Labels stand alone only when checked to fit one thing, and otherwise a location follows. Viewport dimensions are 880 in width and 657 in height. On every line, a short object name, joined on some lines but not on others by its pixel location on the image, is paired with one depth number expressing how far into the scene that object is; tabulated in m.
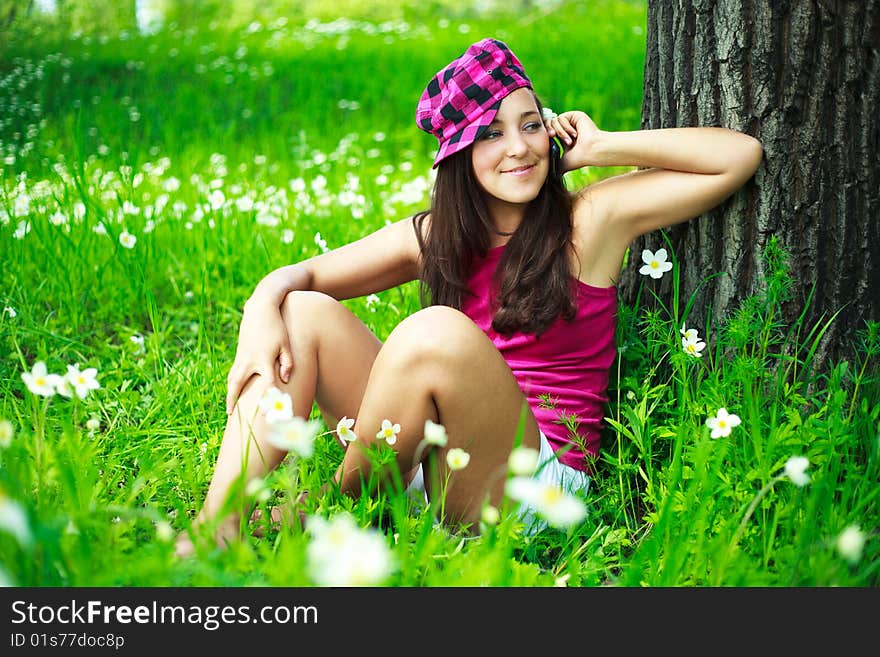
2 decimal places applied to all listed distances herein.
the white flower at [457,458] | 2.75
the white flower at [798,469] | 2.64
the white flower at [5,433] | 2.60
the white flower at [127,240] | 3.61
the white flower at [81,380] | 2.81
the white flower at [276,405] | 2.77
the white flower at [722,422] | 2.84
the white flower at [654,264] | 3.17
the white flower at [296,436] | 2.55
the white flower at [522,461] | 2.52
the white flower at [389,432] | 2.85
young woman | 2.95
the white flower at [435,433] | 2.67
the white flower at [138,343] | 3.47
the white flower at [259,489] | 2.56
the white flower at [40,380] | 2.73
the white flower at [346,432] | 2.88
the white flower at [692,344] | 3.05
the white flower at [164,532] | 2.57
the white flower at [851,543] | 2.49
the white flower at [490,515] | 2.63
